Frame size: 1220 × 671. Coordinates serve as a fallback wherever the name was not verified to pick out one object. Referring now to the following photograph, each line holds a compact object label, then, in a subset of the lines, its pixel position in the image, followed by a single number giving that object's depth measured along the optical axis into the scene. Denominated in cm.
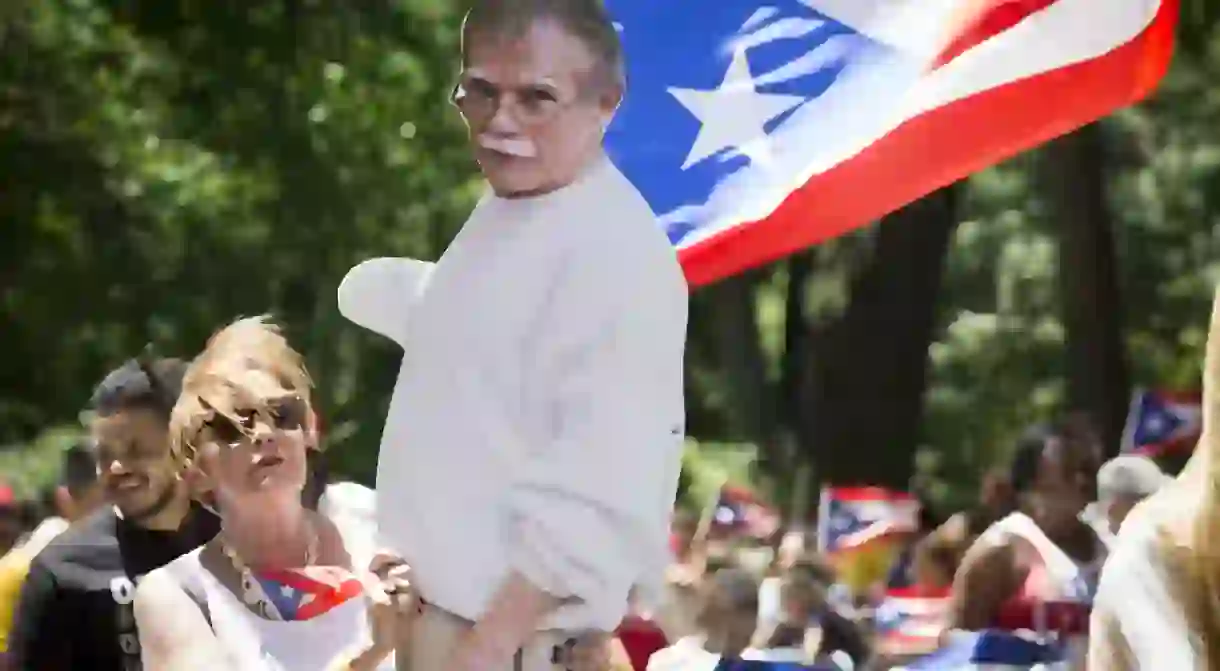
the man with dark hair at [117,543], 935
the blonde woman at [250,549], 773
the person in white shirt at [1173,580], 770
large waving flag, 920
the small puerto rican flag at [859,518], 2145
